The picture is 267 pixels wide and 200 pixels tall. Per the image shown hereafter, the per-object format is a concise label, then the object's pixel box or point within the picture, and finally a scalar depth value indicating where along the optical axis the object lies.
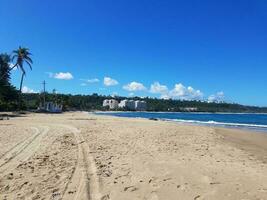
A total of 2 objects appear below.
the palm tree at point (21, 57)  34.13
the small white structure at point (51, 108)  40.96
